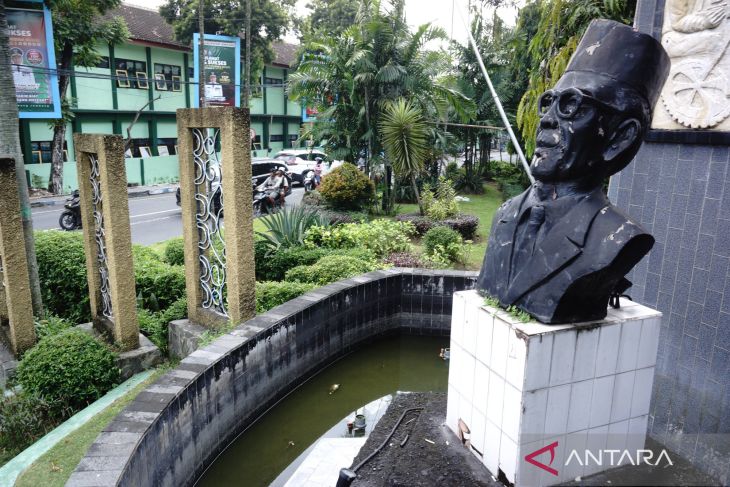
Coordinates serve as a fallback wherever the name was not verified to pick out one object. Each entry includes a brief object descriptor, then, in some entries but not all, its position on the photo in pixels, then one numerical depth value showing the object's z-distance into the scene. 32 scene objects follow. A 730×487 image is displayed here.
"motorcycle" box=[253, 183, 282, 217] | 14.55
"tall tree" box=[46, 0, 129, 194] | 15.16
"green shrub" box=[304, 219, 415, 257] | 8.74
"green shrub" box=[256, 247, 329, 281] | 7.96
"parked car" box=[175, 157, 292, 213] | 16.45
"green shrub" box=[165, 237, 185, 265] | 8.34
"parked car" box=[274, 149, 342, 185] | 21.48
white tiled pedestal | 2.92
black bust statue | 2.80
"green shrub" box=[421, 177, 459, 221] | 11.39
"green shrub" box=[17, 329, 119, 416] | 4.79
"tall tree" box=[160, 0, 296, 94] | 21.64
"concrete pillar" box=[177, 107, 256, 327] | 5.05
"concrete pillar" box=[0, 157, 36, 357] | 5.41
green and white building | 18.42
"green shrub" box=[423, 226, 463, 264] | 8.92
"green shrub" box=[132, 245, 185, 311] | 6.82
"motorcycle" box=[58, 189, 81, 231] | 12.58
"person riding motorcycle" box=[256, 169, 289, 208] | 14.76
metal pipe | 6.15
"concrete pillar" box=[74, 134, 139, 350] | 5.26
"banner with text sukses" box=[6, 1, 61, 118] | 13.71
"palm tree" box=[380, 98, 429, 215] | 11.24
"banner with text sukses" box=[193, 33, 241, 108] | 19.45
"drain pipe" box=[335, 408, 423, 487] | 3.03
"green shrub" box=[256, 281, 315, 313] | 6.14
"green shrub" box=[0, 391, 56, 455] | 4.48
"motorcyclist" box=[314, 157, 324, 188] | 20.16
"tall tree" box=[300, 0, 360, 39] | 30.14
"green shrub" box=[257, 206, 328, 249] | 8.77
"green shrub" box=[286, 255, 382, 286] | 6.89
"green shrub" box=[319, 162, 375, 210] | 12.48
